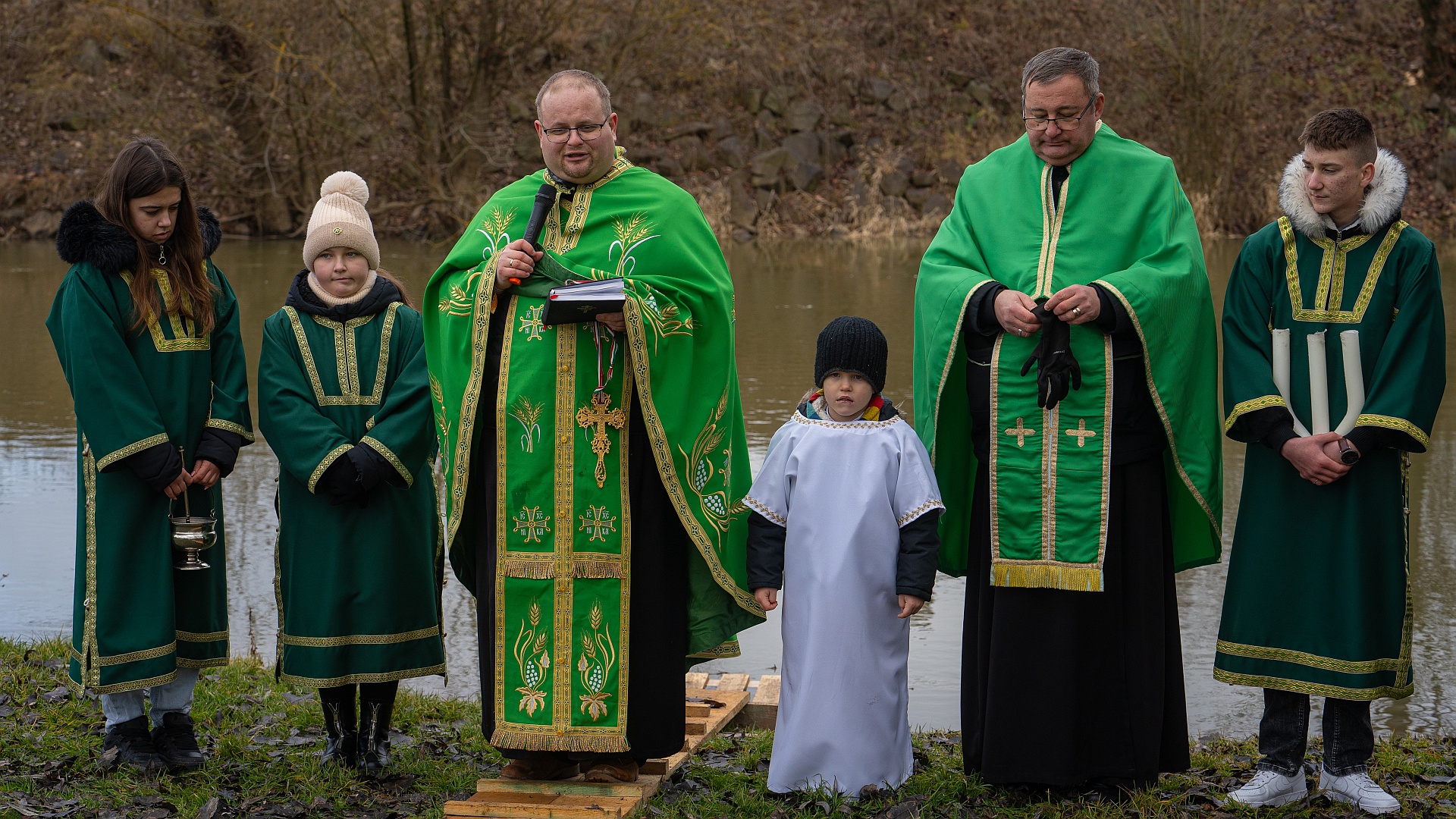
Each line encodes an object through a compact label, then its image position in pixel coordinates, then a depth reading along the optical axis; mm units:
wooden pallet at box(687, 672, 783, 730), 5188
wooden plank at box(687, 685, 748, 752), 4691
